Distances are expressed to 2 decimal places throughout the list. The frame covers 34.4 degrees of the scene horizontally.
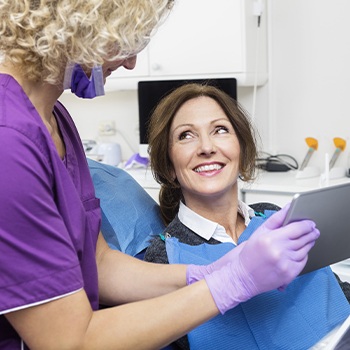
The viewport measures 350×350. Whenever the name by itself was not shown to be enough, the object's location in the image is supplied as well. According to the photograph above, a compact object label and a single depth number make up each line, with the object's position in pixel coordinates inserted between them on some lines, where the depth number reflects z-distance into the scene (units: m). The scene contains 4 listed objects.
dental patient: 1.38
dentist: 0.86
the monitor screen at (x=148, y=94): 2.82
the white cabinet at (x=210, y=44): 2.65
